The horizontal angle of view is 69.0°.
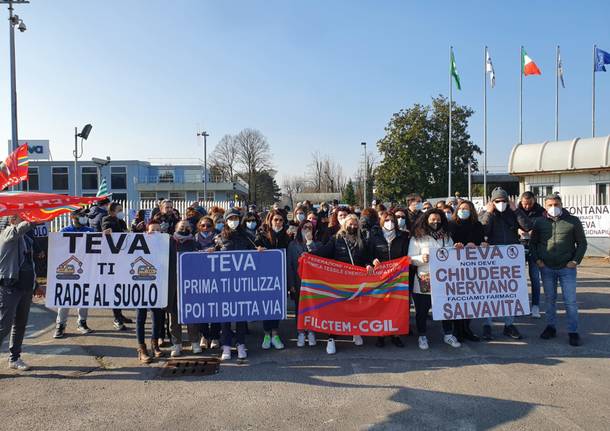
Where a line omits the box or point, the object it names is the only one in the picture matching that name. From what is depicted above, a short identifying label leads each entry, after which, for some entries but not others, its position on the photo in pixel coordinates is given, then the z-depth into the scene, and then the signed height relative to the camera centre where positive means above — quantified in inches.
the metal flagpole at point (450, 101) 1206.6 +288.9
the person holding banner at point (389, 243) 249.8 -21.3
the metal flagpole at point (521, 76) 1180.5 +350.8
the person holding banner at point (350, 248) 246.1 -23.1
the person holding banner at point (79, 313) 267.9 -64.3
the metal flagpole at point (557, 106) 1201.4 +265.9
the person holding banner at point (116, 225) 284.4 -11.0
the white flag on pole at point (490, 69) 1203.9 +371.4
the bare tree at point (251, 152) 2827.3 +354.8
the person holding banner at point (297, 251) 253.1 -25.2
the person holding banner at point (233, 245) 227.2 -20.7
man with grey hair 241.1 -27.9
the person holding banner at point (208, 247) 244.7 -22.4
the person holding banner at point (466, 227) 258.1 -12.7
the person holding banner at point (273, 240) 242.4 -19.2
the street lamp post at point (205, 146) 1690.5 +237.0
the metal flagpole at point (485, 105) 1221.1 +276.0
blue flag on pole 1138.0 +373.9
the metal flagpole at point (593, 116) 1195.9 +238.3
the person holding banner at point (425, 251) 242.5 -25.3
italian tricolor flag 1101.1 +343.4
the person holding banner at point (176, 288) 233.5 -43.8
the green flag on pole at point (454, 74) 1242.0 +369.8
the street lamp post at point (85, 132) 779.0 +135.4
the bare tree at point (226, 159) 2805.1 +311.4
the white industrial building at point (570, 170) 630.5 +58.7
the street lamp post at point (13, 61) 521.3 +177.2
